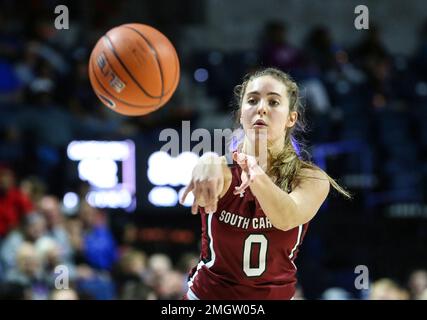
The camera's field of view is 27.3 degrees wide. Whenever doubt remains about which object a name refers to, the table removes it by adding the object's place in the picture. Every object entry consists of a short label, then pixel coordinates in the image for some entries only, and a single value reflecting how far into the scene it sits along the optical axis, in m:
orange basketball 4.88
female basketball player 3.99
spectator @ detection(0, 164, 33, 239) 8.86
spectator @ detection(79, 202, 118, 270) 9.24
